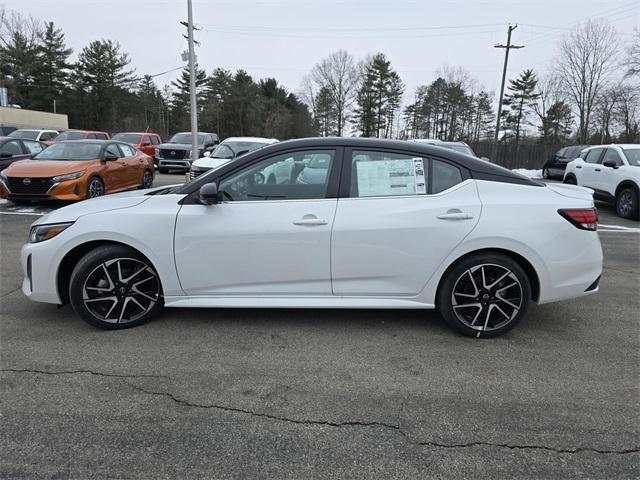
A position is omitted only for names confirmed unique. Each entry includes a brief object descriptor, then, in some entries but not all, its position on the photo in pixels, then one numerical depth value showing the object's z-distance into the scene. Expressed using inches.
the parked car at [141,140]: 818.3
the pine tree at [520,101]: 2252.7
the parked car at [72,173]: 377.1
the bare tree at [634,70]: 1393.9
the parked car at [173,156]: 786.2
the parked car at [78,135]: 805.9
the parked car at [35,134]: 834.8
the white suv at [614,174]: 407.5
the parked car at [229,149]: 519.4
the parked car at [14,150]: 502.6
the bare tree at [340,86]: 2476.6
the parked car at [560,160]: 808.9
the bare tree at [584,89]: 1747.0
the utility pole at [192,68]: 871.1
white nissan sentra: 144.3
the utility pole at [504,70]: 1306.6
